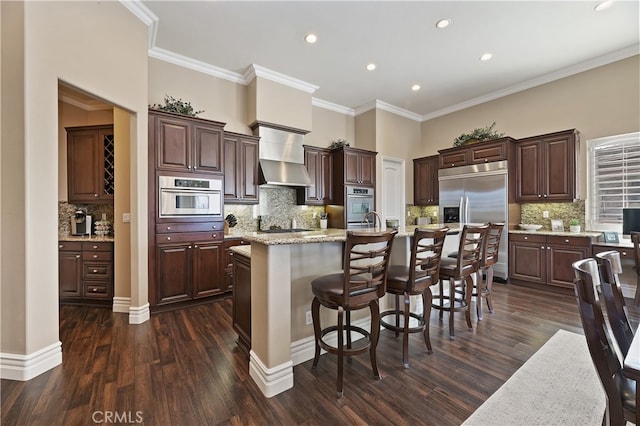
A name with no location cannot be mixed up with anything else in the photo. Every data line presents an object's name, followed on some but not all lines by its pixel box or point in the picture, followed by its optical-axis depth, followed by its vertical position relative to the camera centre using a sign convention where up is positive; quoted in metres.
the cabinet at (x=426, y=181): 6.27 +0.74
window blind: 4.04 +0.51
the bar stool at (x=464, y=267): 2.63 -0.56
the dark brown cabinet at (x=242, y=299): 2.34 -0.80
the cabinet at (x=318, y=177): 5.36 +0.72
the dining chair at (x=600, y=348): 1.00 -0.52
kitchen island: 1.92 -0.73
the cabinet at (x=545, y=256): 4.07 -0.73
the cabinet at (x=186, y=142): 3.42 +0.95
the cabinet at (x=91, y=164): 4.02 +0.73
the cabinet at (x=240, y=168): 4.21 +0.71
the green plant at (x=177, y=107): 3.67 +1.46
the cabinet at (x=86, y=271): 3.59 -0.78
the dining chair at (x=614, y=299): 1.19 -0.41
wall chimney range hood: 4.64 +1.00
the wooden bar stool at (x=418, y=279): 2.16 -0.57
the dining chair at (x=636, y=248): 3.18 -0.44
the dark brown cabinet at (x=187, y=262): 3.40 -0.66
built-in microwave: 3.43 +0.21
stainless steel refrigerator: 4.79 +0.31
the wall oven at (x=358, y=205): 5.54 +0.15
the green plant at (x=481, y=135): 5.25 +1.51
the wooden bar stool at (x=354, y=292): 1.81 -0.58
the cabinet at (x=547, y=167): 4.34 +0.75
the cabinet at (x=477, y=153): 4.82 +1.13
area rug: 1.65 -1.27
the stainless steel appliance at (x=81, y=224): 4.03 -0.17
